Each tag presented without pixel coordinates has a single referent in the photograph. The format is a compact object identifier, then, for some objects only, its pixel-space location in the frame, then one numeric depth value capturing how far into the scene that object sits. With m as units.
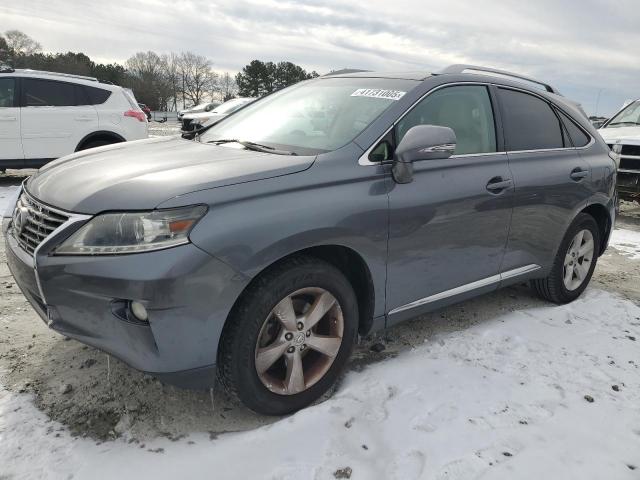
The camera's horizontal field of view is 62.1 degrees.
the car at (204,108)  25.28
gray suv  2.16
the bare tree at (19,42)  80.24
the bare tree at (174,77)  86.25
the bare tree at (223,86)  92.19
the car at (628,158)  8.49
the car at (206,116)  15.11
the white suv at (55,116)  8.28
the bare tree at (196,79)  91.50
